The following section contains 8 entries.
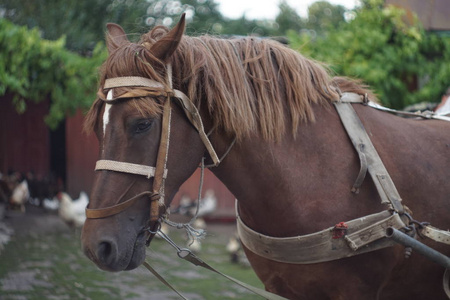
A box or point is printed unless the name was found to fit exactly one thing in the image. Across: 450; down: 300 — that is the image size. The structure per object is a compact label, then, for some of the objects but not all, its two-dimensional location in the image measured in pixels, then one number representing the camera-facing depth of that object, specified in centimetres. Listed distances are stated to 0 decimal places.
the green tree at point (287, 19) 2950
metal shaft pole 189
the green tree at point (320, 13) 2986
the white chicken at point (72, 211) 957
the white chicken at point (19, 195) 1137
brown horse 182
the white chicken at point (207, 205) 1096
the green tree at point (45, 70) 650
